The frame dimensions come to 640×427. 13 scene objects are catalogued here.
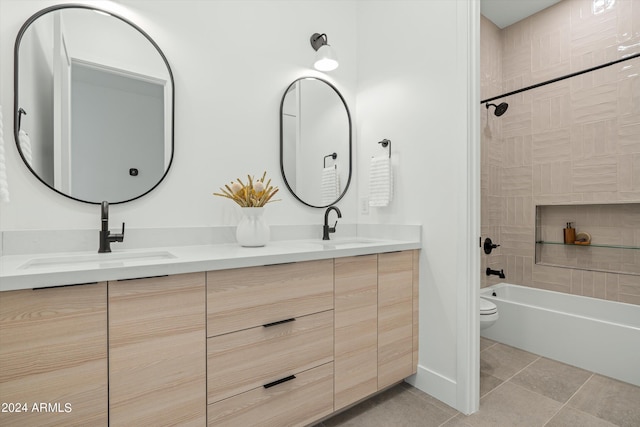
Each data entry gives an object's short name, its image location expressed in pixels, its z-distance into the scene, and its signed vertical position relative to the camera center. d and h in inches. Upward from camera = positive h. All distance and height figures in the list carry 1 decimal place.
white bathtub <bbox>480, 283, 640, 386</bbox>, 73.8 -31.0
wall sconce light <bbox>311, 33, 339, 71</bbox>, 79.1 +41.2
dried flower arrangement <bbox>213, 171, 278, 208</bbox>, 65.5 +4.5
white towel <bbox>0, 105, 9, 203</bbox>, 43.0 +4.8
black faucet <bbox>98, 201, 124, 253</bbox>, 53.8 -2.9
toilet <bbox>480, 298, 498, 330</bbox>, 82.7 -26.7
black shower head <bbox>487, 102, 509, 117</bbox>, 113.3 +39.2
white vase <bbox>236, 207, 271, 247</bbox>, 63.3 -2.7
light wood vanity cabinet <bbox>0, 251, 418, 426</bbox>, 34.3 -18.0
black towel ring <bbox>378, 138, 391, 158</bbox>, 79.7 +18.9
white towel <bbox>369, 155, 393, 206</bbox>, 78.7 +8.9
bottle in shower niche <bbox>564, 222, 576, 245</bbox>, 105.8 -6.5
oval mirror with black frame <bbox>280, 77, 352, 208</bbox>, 79.6 +20.1
